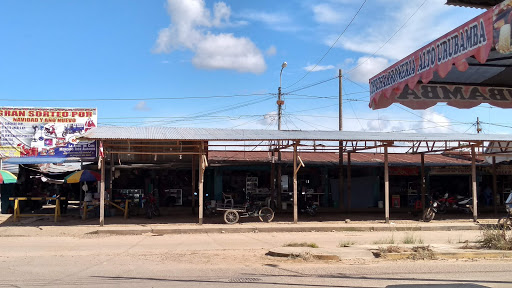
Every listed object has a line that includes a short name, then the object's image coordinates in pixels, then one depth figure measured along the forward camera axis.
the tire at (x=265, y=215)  19.09
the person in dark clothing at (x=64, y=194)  22.77
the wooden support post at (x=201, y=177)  17.77
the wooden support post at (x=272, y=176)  22.45
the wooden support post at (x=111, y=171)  20.62
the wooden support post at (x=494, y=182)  23.23
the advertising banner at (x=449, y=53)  5.38
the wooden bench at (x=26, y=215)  19.03
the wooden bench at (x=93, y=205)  19.45
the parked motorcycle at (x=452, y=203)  22.86
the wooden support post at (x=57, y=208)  19.42
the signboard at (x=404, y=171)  27.05
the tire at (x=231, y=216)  18.45
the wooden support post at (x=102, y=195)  16.89
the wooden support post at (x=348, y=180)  23.04
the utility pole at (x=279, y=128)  23.12
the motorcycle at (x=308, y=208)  21.64
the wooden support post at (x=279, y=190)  23.10
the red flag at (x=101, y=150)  17.06
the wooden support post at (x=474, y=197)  19.35
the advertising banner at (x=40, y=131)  22.47
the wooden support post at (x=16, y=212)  19.03
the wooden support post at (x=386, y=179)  18.62
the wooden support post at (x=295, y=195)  18.25
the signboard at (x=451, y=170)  25.83
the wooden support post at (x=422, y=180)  21.93
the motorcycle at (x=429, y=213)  19.72
